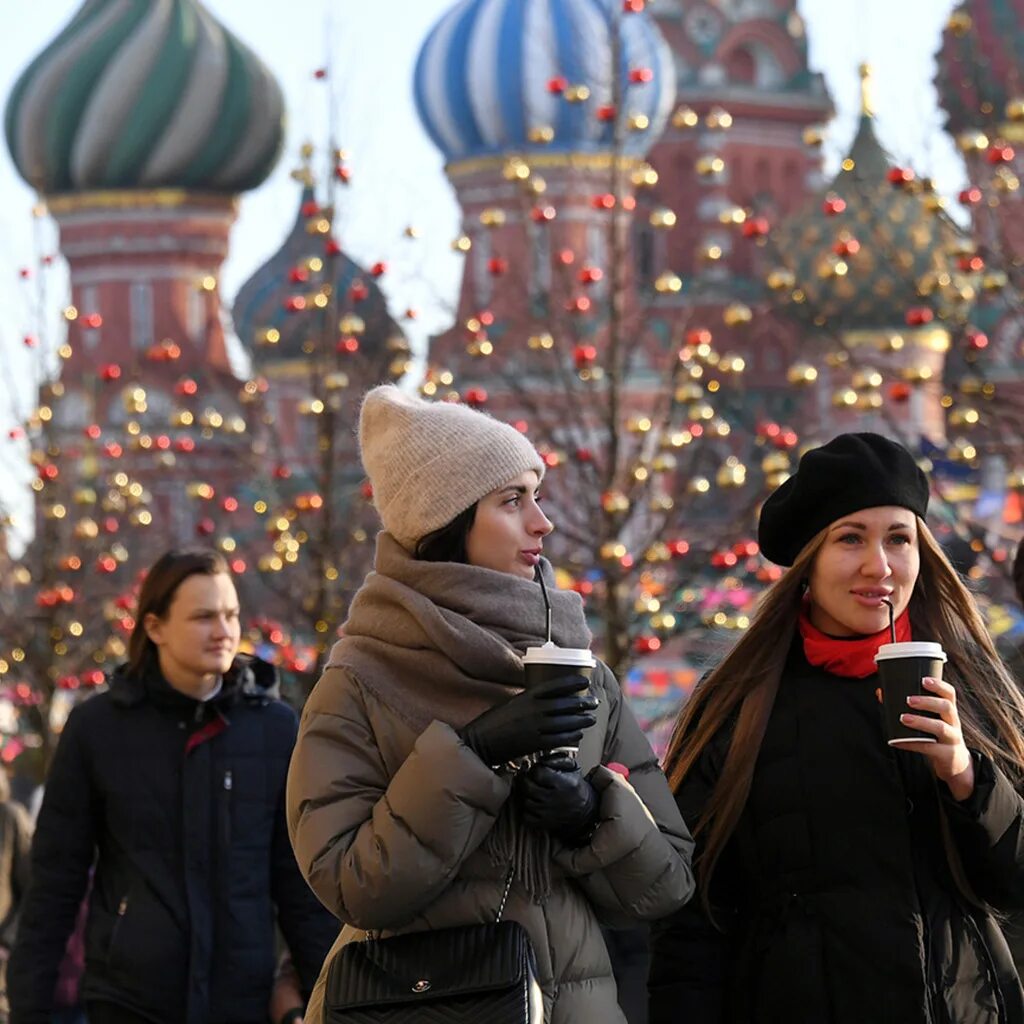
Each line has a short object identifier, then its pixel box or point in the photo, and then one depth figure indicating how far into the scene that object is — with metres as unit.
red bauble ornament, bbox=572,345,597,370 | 14.97
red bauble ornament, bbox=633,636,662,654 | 14.70
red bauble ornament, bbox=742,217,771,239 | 14.02
